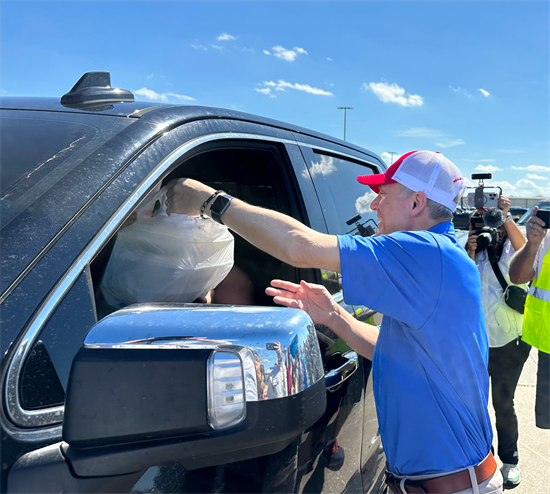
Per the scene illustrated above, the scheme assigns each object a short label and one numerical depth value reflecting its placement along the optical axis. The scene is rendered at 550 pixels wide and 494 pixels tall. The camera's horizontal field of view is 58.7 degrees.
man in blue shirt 1.55
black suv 0.82
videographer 3.63
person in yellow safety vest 3.32
